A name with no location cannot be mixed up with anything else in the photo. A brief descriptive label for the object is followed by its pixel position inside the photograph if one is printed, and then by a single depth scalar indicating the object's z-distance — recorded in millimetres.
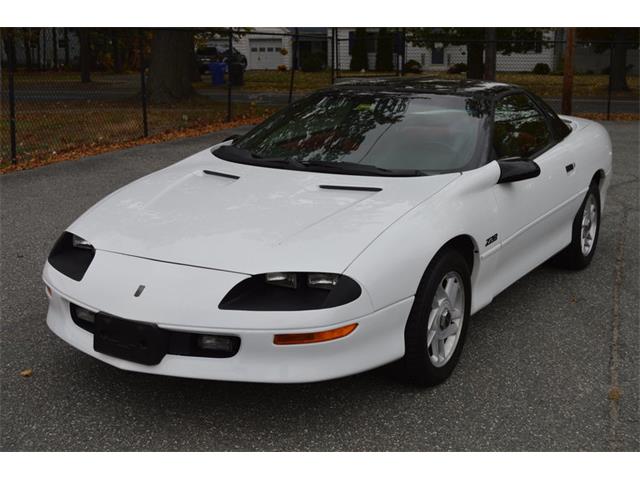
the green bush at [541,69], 33212
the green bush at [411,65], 36162
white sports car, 3299
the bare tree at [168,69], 18875
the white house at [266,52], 46875
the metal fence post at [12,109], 10133
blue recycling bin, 29814
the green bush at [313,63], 36150
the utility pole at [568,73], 14304
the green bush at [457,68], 32938
